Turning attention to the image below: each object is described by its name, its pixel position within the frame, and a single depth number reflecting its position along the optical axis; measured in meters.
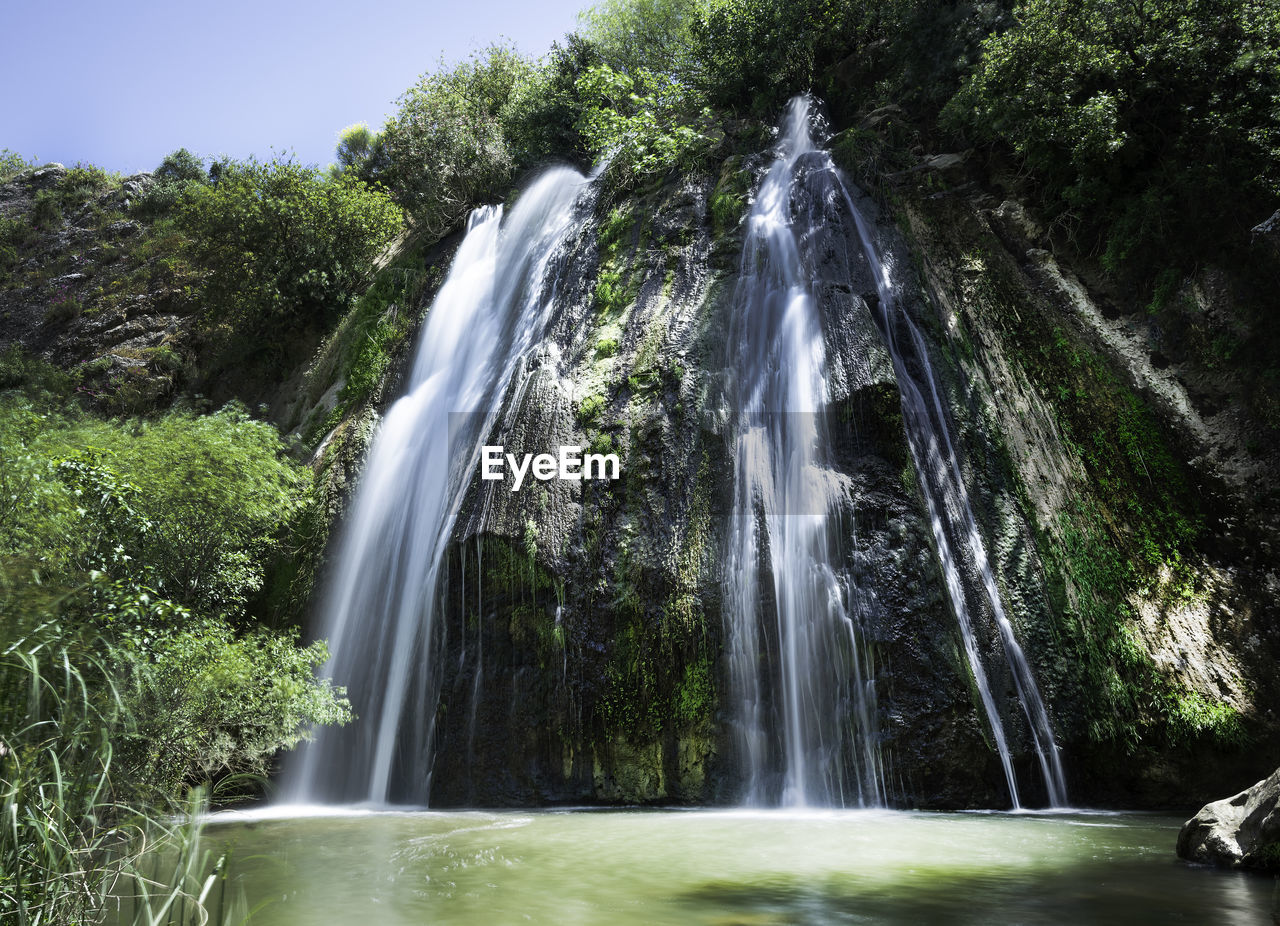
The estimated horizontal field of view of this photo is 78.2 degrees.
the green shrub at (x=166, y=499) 8.16
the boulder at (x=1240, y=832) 5.37
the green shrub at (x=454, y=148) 20.19
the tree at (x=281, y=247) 20.08
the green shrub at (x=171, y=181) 32.22
